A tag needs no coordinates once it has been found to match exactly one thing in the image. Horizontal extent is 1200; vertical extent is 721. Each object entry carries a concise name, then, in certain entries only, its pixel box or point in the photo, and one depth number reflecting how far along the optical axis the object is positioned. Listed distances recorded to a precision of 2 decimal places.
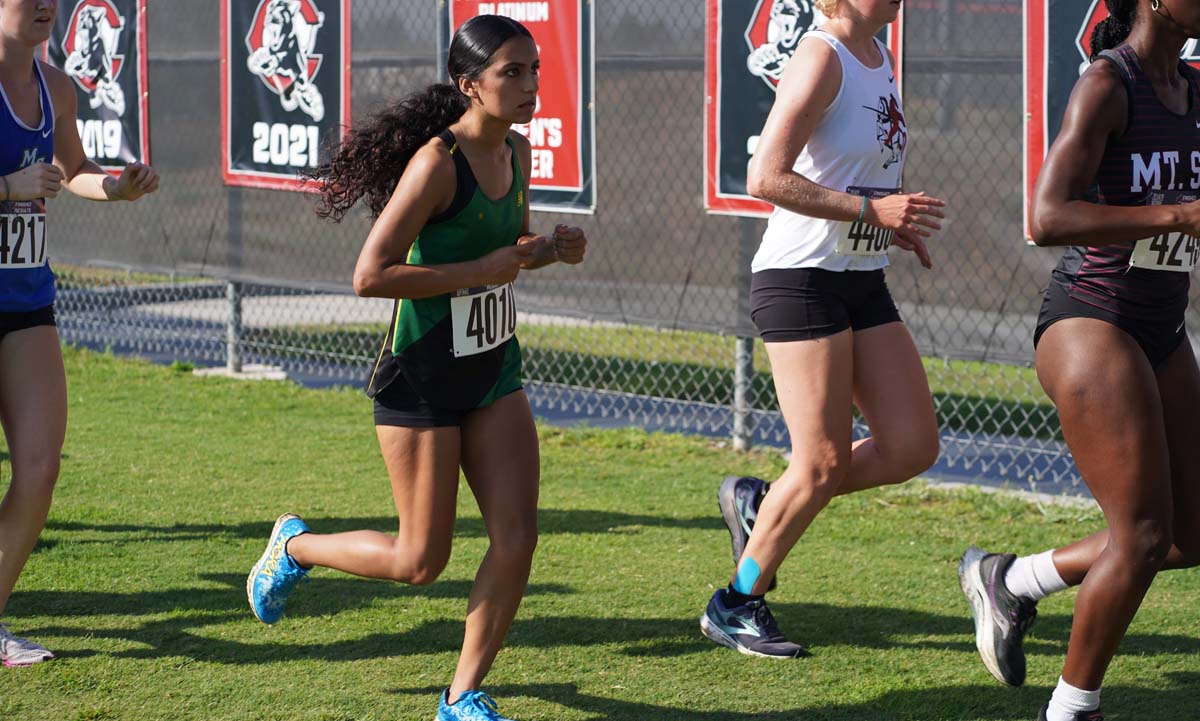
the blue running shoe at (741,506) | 10.21
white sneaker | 9.06
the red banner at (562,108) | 15.79
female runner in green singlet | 7.69
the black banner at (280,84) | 18.27
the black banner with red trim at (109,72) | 20.55
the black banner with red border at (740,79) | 14.22
